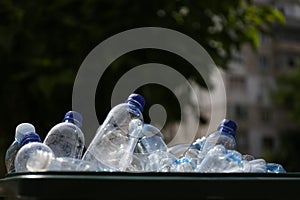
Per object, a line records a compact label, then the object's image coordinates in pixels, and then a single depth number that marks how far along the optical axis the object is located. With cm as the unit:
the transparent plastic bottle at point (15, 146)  259
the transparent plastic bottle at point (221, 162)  242
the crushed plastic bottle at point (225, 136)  264
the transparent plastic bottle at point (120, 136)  253
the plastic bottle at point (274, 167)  264
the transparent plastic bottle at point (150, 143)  268
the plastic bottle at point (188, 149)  272
